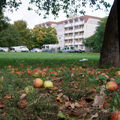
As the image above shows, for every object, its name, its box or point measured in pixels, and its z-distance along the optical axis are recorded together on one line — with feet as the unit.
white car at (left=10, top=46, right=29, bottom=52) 167.32
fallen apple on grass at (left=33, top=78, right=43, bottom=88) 10.07
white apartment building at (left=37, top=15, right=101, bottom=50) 234.17
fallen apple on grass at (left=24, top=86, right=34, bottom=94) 9.07
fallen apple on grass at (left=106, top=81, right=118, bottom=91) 9.20
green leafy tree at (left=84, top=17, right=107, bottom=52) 127.34
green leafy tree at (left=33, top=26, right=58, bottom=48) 230.48
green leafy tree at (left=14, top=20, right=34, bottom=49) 201.98
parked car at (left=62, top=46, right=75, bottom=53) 156.71
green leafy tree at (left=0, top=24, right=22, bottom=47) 154.30
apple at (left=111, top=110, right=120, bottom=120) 5.33
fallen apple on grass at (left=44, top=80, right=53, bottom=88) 9.96
